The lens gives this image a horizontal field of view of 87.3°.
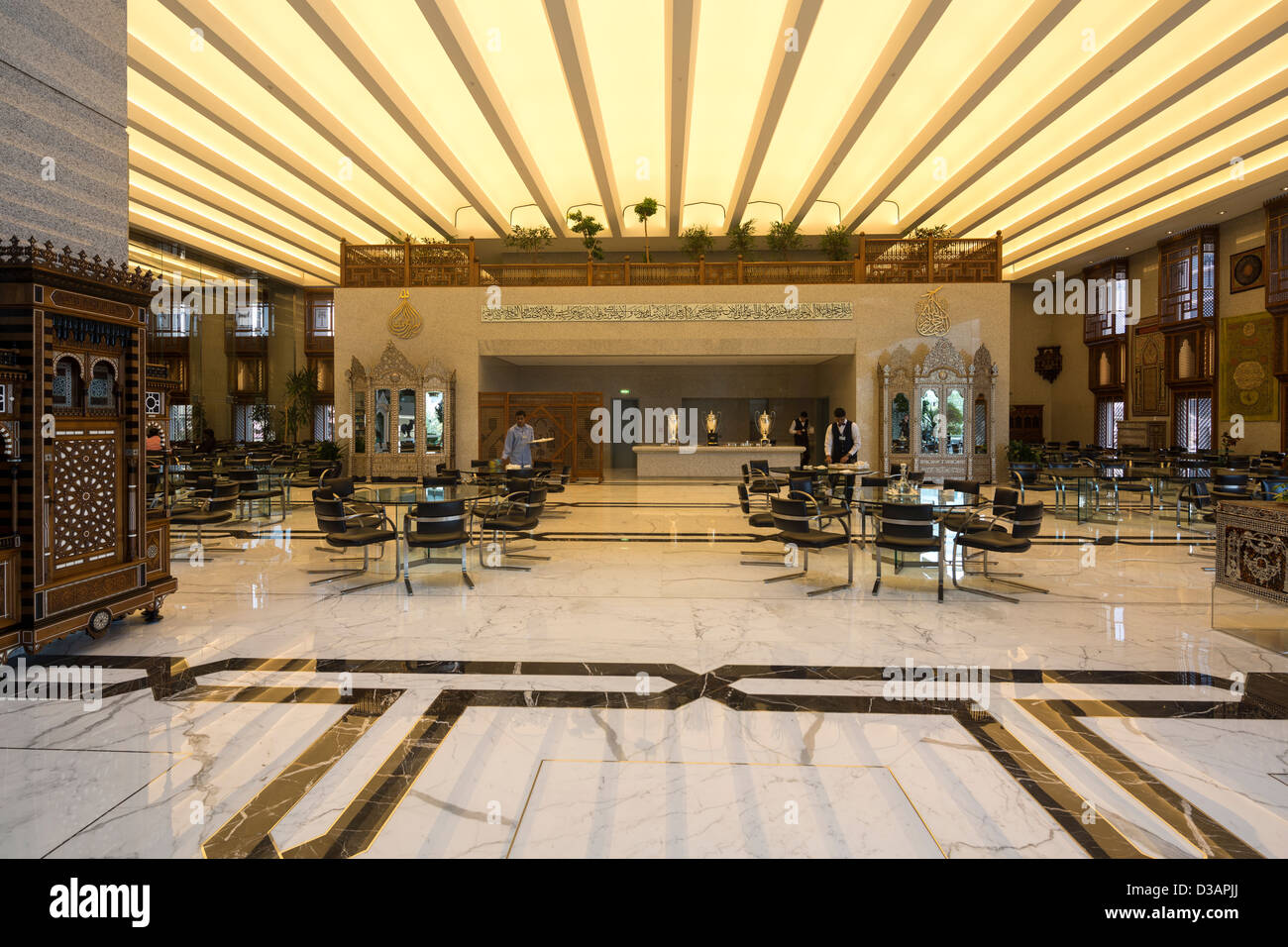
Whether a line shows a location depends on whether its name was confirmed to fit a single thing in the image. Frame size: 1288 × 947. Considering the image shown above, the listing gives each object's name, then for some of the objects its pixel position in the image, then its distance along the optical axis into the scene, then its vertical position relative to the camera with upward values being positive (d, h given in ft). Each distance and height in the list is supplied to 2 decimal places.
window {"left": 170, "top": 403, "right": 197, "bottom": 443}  56.85 +2.26
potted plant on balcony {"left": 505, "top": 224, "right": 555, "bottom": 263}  50.08 +15.99
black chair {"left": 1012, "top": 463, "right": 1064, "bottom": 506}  26.94 -1.00
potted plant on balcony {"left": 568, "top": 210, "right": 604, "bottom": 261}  48.21 +16.00
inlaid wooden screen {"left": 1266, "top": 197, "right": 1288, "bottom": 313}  38.09 +11.15
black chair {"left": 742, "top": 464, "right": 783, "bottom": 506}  25.13 -1.22
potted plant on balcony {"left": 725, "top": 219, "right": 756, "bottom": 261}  48.96 +15.73
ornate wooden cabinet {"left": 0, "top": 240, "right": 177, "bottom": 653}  11.09 +0.22
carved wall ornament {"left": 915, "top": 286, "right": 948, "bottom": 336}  42.57 +8.54
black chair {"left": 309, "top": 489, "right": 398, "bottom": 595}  16.38 -1.85
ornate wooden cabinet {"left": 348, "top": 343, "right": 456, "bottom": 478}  43.80 +2.34
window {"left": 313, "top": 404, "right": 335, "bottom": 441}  67.31 +2.83
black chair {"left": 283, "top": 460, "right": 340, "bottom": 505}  41.19 -1.60
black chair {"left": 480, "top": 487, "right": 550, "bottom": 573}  19.27 -1.89
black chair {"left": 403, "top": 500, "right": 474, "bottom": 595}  16.21 -1.86
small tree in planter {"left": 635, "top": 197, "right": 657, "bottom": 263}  46.70 +16.82
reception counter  45.60 -0.70
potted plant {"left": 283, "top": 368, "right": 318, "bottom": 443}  63.87 +5.00
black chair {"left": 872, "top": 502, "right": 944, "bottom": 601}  15.64 -1.89
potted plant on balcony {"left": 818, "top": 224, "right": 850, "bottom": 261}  47.39 +14.79
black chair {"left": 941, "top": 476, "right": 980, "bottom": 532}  16.89 -1.73
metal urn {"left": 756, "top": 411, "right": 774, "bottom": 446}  40.32 +1.62
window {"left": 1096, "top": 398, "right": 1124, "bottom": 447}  57.16 +2.60
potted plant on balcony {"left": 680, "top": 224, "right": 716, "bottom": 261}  47.62 +14.92
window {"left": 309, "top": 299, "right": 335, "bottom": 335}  67.67 +13.57
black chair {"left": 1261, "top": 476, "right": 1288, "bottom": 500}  21.81 -1.20
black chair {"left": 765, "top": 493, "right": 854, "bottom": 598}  16.44 -1.90
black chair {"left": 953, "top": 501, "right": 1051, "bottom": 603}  15.87 -2.08
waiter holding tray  28.43 +0.34
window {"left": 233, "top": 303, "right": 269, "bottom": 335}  62.28 +12.22
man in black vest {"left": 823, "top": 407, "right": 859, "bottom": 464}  28.53 +0.43
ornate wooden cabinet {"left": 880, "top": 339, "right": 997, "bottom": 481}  42.09 +2.35
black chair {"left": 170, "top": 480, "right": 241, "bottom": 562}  19.54 -1.70
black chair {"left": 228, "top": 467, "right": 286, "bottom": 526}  24.38 -1.24
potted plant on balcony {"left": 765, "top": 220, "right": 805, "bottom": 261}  49.24 +15.80
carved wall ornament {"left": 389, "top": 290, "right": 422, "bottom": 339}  44.11 +8.56
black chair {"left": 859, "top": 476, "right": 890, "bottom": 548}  23.24 -1.09
